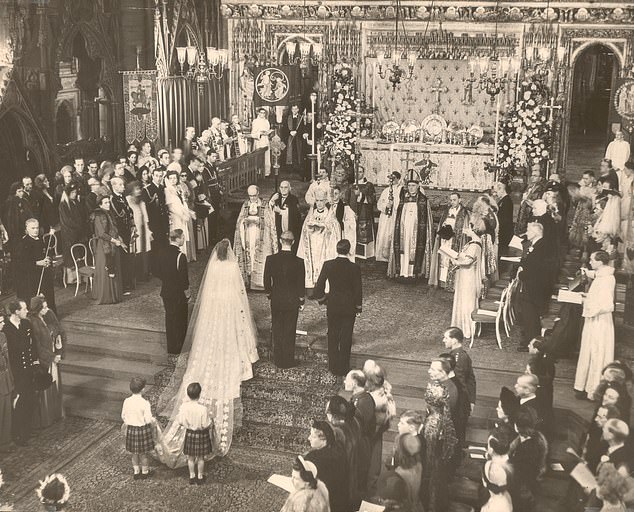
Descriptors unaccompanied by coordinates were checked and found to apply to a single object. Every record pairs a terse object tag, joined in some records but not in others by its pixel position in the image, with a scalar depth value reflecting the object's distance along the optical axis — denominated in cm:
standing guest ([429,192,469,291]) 1227
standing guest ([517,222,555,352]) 1026
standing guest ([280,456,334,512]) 756
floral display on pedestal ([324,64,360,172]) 1711
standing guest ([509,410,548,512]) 802
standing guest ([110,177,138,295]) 1269
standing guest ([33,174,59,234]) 1284
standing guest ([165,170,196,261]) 1338
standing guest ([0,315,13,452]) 973
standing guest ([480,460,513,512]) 770
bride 1051
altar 1775
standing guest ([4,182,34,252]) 1173
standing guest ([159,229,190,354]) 1091
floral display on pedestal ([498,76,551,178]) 1599
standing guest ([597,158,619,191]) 1208
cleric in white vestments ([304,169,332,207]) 1312
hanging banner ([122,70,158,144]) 1553
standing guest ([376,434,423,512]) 791
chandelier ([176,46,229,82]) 1672
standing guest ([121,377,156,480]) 930
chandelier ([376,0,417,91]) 1603
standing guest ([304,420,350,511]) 772
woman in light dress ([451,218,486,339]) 1090
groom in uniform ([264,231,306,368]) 1059
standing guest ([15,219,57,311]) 1105
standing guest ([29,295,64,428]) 1003
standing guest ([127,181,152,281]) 1310
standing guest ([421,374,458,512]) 835
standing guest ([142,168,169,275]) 1324
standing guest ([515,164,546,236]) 1310
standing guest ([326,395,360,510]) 807
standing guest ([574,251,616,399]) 936
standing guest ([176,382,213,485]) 923
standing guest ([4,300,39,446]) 983
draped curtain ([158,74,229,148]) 1617
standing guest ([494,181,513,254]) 1348
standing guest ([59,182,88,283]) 1261
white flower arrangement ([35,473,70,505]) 779
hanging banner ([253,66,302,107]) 1537
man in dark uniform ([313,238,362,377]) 1017
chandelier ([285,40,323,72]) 1870
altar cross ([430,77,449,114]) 1848
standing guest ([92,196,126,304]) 1241
